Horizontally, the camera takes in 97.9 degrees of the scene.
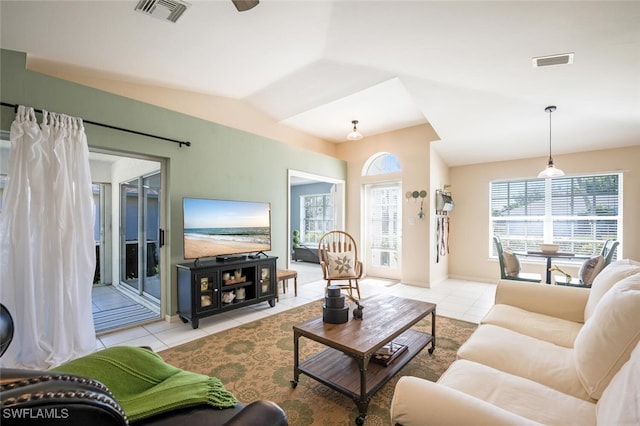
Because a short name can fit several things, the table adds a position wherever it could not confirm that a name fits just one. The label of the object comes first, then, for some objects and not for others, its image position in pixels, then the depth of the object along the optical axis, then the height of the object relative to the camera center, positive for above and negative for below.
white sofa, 0.95 -0.76
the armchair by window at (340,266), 4.13 -0.79
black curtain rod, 2.35 +0.89
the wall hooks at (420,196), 5.02 +0.32
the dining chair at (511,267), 3.72 -0.73
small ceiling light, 4.36 +1.23
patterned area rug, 1.80 -1.27
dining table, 3.70 -0.57
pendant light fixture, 3.50 +0.53
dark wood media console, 3.14 -0.89
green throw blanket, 1.10 -0.74
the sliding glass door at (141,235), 3.69 -0.30
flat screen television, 3.33 -0.18
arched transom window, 5.59 +1.01
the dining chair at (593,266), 3.12 -0.61
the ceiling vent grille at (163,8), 2.12 +1.62
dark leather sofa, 0.38 -0.29
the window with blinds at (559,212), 4.49 +0.02
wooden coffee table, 1.69 -0.85
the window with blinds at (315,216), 8.20 -0.08
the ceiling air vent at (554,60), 2.58 +1.45
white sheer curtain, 2.27 -0.24
